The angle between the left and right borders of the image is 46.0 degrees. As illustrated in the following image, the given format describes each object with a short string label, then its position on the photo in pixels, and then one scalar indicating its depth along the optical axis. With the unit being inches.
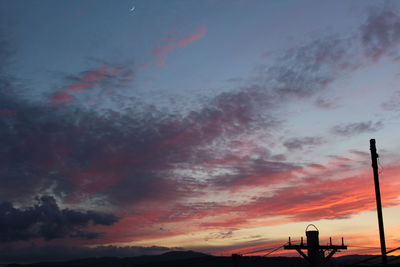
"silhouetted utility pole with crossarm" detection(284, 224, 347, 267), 1766.7
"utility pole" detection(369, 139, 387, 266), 1139.5
